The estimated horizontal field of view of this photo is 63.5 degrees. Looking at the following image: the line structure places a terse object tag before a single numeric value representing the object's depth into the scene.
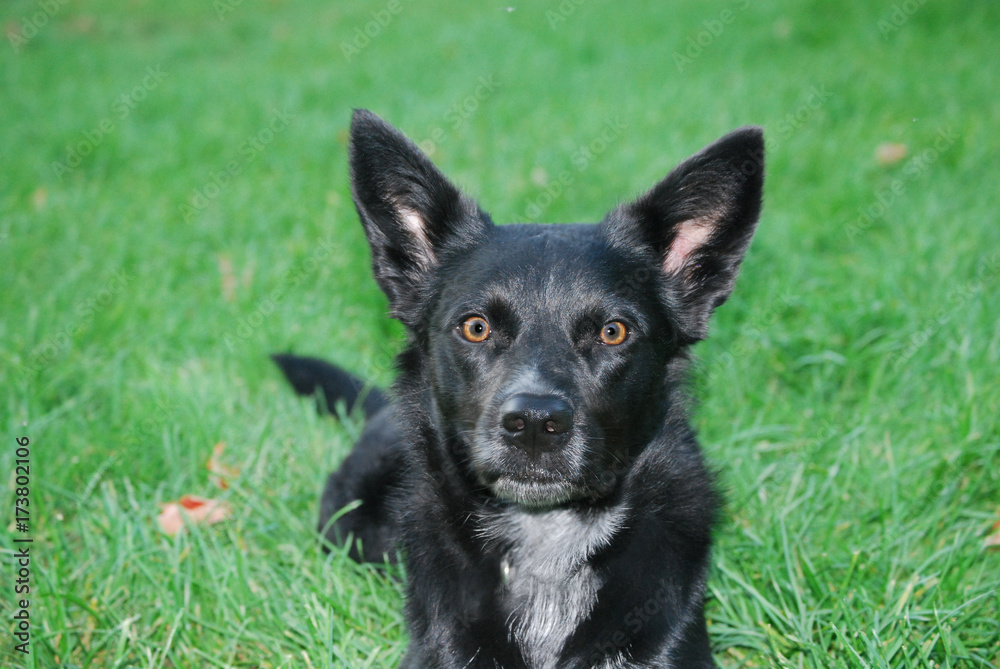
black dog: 2.31
